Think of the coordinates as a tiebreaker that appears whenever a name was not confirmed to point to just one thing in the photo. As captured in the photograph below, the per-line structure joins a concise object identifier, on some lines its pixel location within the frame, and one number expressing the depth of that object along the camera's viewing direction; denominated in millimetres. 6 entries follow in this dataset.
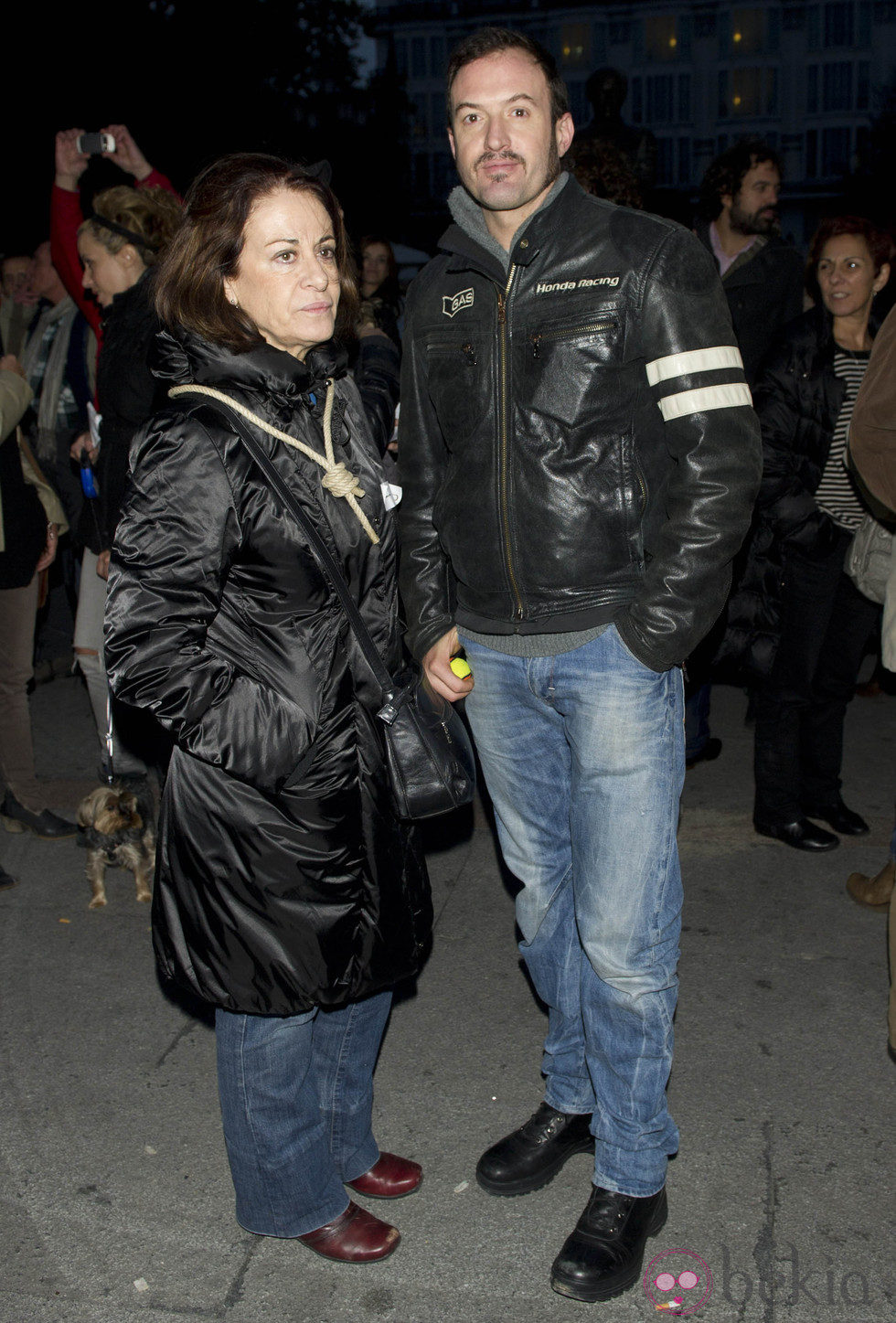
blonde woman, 4426
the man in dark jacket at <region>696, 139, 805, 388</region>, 5410
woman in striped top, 4586
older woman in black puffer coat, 2322
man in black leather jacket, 2447
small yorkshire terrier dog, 4680
